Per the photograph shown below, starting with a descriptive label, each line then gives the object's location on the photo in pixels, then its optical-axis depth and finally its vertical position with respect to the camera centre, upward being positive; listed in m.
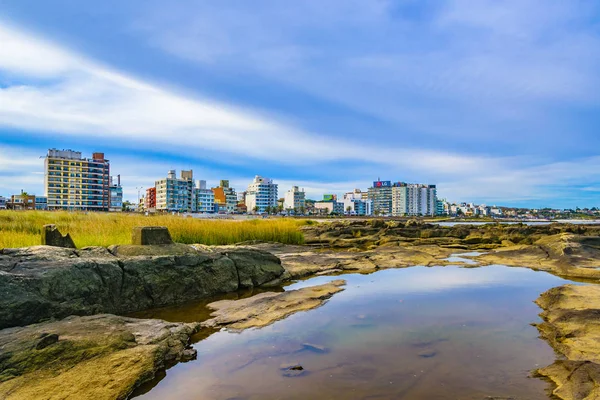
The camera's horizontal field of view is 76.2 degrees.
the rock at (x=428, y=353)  6.05 -2.32
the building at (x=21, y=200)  90.56 +3.64
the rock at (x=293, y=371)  5.46 -2.35
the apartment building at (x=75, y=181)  104.19 +8.41
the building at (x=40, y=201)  120.47 +3.10
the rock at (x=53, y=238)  10.01 -0.71
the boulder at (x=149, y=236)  10.80 -0.73
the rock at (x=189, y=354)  6.11 -2.35
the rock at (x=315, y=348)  6.34 -2.34
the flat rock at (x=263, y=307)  7.98 -2.30
